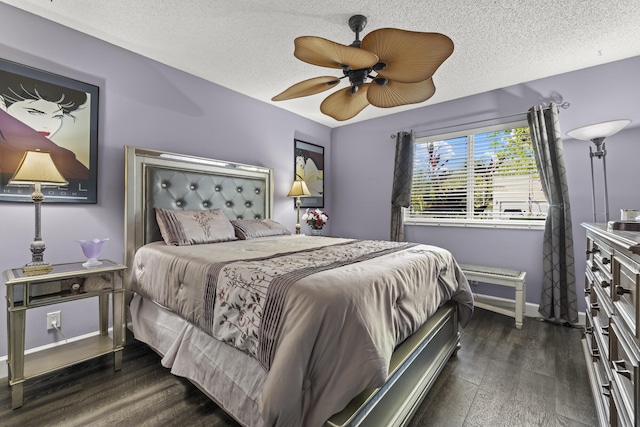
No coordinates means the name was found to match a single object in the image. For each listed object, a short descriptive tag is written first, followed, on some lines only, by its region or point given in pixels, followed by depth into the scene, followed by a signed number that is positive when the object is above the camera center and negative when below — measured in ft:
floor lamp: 6.62 +2.05
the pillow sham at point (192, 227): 7.22 -0.30
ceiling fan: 4.55 +2.80
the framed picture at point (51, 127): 6.00 +2.05
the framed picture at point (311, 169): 13.08 +2.26
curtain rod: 9.00 +3.55
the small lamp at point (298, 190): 11.66 +1.07
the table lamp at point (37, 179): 5.24 +0.71
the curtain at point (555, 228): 8.66 -0.41
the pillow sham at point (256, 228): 8.66 -0.41
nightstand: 4.95 -1.75
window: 9.88 +1.37
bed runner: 3.79 -1.20
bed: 3.32 -1.48
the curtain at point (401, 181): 12.01 +1.50
